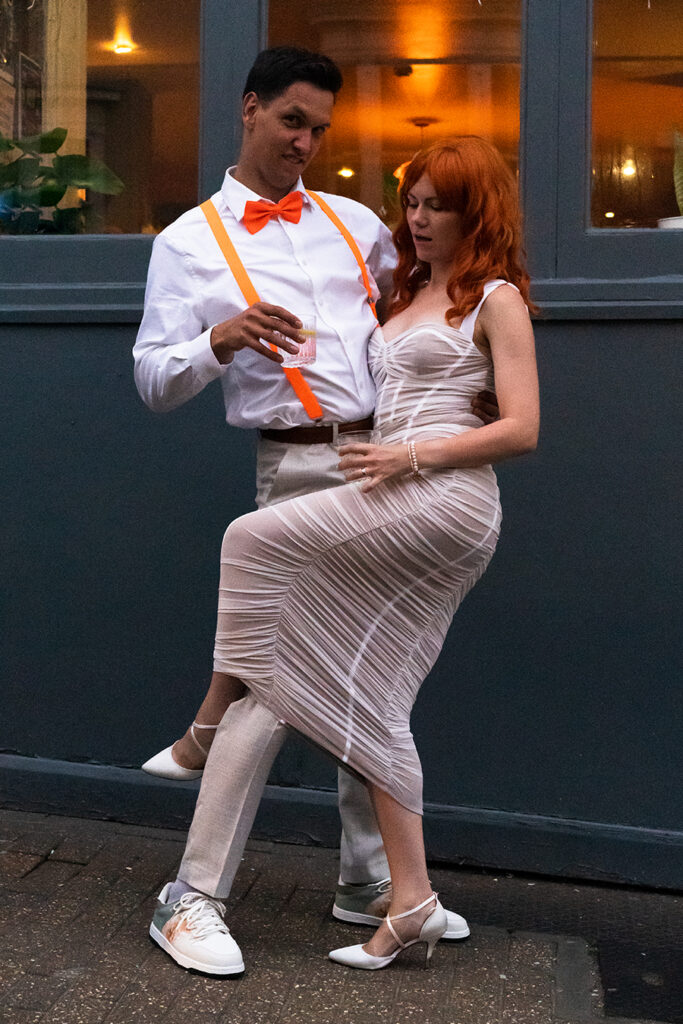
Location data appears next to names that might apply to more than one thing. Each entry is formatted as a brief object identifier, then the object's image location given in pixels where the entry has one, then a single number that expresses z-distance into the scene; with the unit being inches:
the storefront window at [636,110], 158.1
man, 126.3
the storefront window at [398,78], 162.2
